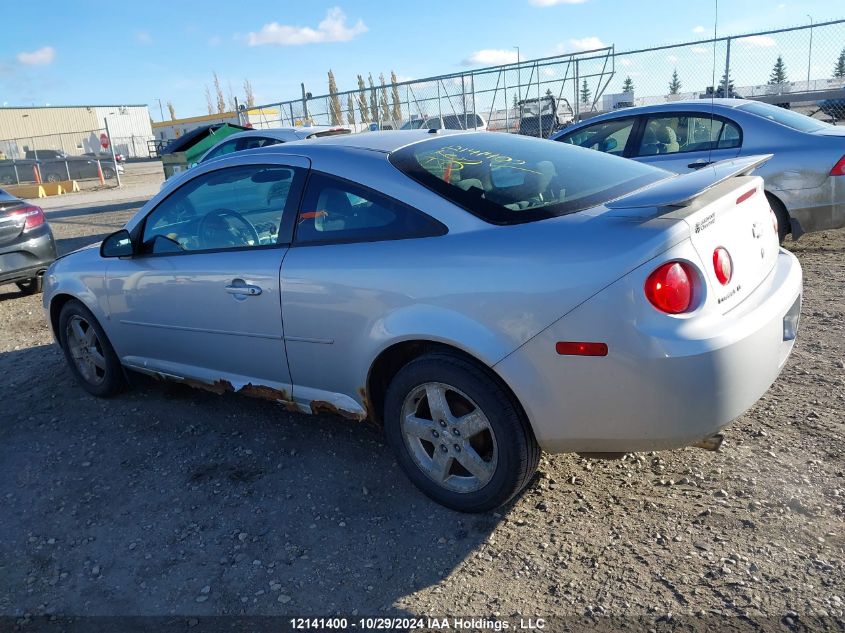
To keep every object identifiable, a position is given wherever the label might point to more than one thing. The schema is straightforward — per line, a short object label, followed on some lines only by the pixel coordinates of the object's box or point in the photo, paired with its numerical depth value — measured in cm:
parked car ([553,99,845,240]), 619
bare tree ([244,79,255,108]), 8044
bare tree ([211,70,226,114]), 8669
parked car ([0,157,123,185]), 3059
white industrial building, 5981
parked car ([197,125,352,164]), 1110
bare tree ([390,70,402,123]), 1834
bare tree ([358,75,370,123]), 1982
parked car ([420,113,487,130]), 1678
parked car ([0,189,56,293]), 751
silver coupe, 238
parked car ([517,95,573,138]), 1502
